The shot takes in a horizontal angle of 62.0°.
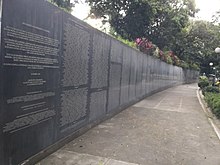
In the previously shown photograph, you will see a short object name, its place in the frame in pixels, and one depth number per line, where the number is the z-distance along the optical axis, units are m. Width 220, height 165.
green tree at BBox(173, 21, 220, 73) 23.52
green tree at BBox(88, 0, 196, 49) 17.25
